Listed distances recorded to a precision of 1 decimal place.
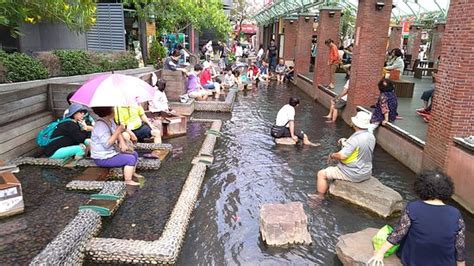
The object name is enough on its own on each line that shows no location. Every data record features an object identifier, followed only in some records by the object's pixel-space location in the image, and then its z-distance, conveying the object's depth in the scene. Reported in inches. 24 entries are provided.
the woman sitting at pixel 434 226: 132.5
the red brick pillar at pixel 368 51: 438.0
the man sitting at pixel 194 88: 523.6
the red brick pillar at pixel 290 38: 1067.9
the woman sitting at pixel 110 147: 227.3
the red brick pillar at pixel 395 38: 1032.2
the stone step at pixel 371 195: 226.7
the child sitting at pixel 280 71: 880.9
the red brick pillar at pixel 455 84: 247.9
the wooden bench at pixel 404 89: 532.4
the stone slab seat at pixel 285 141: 366.0
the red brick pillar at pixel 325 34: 642.8
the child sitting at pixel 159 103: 370.6
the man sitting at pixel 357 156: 233.8
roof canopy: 747.4
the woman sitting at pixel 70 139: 269.4
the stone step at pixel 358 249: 154.8
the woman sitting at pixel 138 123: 296.0
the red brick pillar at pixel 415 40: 1022.4
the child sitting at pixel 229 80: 685.8
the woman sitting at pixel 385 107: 357.7
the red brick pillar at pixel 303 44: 822.5
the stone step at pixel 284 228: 192.9
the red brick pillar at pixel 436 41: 856.3
